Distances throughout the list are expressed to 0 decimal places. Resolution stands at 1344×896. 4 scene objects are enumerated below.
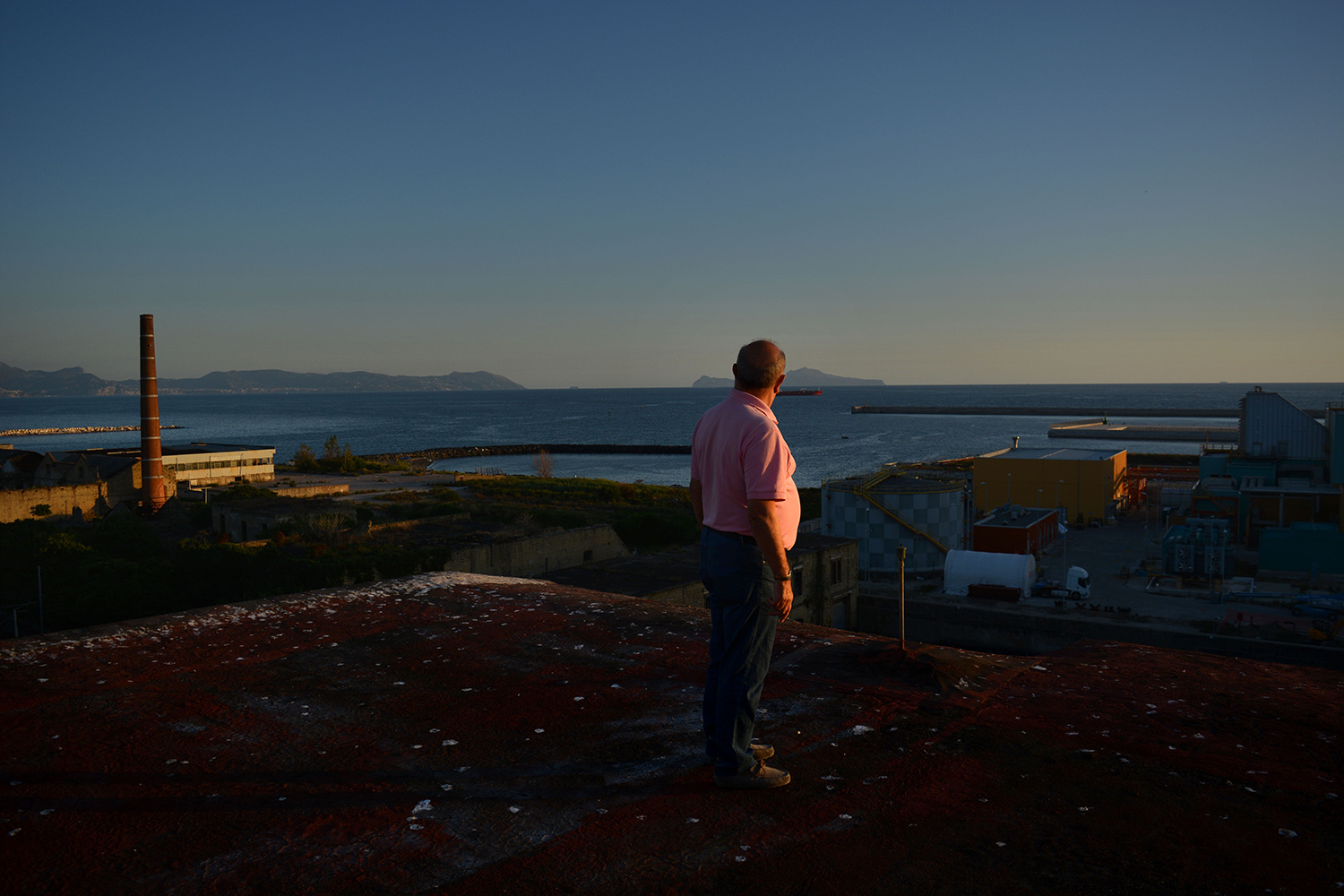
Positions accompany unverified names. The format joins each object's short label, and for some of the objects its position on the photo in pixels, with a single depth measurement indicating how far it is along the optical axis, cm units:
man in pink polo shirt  308
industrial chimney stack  3900
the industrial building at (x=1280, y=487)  2745
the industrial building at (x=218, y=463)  5028
